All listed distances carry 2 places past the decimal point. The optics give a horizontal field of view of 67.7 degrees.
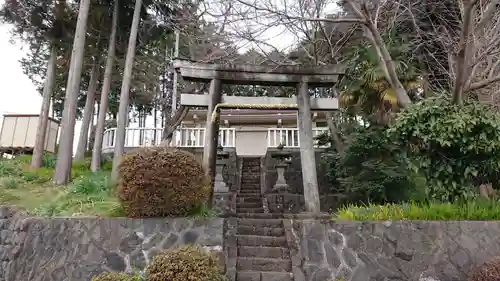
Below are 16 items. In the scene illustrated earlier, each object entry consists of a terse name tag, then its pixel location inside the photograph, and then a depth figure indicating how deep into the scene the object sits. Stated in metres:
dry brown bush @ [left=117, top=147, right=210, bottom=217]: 5.71
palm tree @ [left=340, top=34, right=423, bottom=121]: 9.91
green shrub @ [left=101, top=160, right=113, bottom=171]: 13.07
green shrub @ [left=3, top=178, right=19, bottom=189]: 9.43
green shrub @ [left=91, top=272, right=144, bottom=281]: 4.81
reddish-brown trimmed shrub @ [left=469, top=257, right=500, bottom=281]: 4.55
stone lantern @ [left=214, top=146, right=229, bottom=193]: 10.29
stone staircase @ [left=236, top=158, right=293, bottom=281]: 5.74
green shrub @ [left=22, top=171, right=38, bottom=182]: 10.41
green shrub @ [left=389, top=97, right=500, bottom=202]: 5.99
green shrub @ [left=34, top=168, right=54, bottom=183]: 10.55
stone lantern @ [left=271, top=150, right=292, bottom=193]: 11.15
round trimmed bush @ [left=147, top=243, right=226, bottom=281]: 4.64
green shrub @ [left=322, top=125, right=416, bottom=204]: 9.11
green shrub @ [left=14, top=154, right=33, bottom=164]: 13.04
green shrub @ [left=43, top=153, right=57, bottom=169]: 12.28
